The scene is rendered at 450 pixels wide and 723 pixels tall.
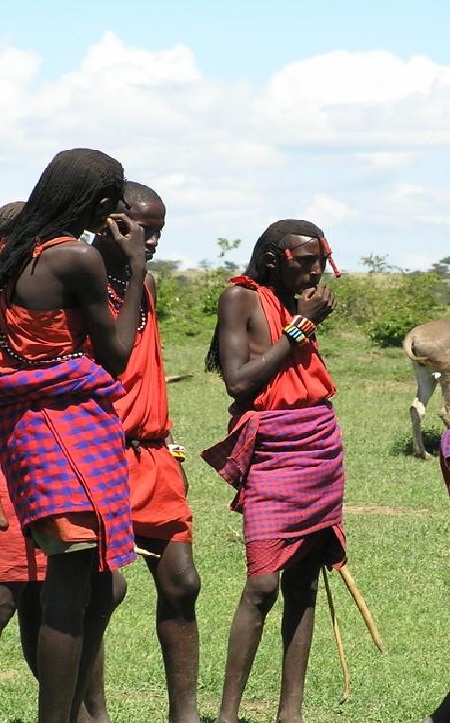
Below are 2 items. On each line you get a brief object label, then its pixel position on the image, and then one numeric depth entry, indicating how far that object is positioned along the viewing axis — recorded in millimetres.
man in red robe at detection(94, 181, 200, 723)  8775
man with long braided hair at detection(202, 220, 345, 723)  9120
